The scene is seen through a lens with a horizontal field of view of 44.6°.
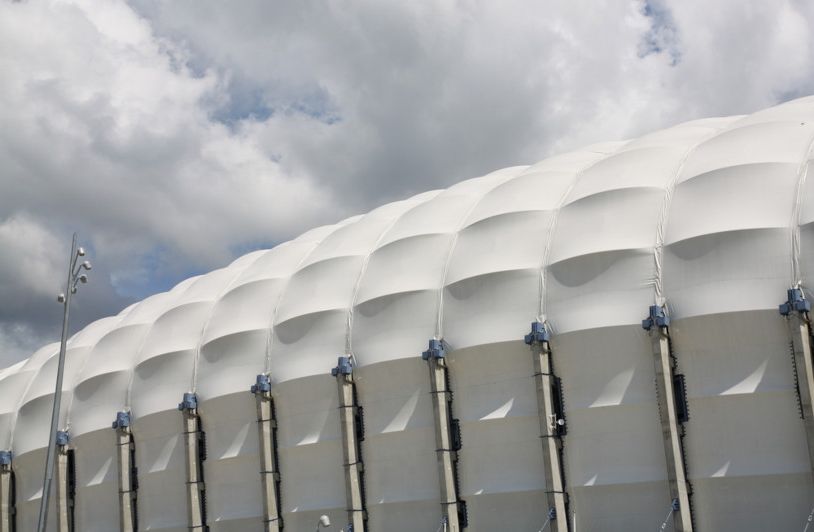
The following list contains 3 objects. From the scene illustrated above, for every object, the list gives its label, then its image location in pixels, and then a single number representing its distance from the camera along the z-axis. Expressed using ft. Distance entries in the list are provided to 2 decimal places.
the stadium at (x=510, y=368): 110.83
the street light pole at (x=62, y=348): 111.55
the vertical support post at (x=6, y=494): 178.50
